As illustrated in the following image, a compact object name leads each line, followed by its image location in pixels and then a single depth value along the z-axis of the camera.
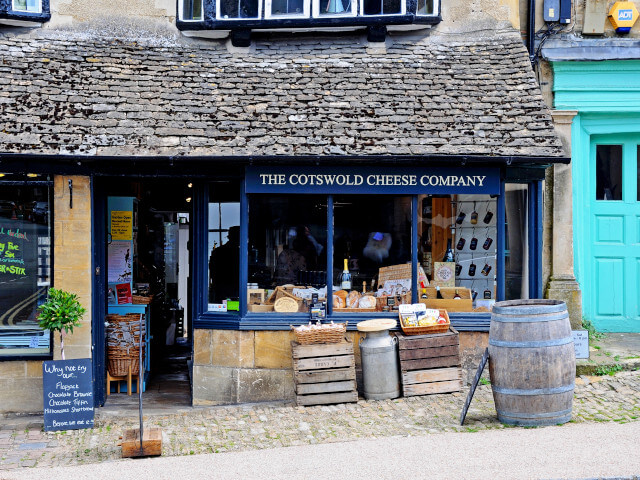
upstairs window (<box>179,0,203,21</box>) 10.21
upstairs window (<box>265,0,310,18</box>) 10.20
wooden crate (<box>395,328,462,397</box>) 8.81
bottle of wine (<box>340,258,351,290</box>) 9.45
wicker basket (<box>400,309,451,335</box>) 8.98
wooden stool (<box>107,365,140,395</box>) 9.82
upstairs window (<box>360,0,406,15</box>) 10.08
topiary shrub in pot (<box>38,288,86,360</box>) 8.30
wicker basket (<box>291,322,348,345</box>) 8.80
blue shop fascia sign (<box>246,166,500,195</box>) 9.15
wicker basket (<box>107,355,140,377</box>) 9.77
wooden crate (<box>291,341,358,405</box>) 8.70
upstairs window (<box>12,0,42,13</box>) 10.09
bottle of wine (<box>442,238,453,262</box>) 9.64
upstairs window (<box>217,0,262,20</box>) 10.14
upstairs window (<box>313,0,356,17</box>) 10.15
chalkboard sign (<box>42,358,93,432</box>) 8.05
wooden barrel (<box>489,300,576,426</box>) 7.14
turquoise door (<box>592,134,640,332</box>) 10.84
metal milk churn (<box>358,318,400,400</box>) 8.81
